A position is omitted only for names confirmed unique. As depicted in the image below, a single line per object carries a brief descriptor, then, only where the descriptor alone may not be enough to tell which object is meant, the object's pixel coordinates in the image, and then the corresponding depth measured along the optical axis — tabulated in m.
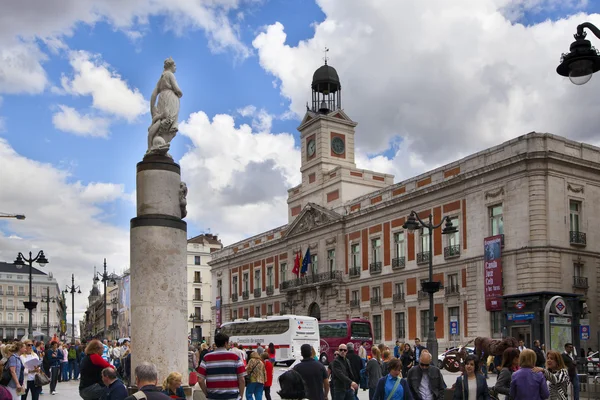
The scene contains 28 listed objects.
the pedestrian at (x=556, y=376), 10.05
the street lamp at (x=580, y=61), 8.62
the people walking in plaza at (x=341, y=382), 12.62
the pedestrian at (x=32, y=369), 14.11
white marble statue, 13.43
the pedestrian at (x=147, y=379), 6.26
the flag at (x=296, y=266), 57.50
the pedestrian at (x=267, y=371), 17.17
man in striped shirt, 9.05
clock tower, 55.22
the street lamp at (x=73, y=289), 59.05
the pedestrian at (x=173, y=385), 8.27
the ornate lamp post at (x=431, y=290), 26.73
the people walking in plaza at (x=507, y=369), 9.90
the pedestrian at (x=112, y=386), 7.86
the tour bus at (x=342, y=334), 42.03
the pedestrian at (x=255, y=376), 15.63
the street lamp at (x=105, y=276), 51.36
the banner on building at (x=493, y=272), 38.31
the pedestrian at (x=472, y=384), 9.66
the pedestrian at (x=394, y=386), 9.47
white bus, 40.53
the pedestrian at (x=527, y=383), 8.91
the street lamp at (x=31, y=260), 32.59
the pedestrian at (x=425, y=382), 9.76
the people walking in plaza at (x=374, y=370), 14.23
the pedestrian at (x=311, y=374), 9.73
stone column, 12.42
